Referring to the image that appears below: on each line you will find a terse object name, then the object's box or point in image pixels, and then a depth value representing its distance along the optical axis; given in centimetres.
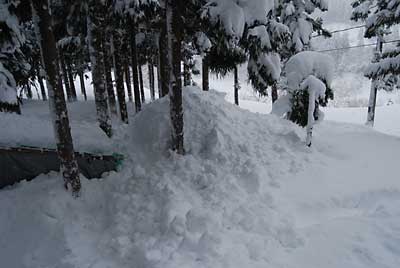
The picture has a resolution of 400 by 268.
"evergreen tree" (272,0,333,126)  1495
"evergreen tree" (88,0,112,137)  795
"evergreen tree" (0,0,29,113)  872
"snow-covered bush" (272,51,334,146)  824
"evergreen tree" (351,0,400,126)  1109
